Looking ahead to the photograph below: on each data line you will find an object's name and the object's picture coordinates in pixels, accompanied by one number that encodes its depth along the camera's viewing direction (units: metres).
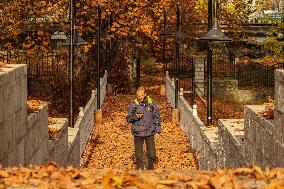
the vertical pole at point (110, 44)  28.19
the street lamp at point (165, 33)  20.96
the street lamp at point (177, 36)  18.49
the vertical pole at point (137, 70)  29.28
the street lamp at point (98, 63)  20.41
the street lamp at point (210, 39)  12.16
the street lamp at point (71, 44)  14.58
